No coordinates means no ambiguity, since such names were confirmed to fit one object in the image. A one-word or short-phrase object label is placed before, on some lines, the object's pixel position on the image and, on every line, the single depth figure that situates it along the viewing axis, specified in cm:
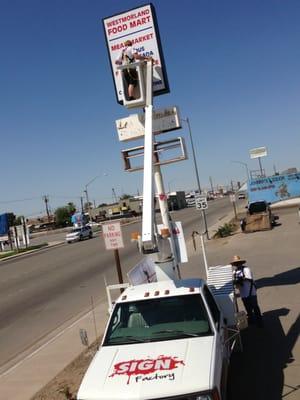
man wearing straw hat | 971
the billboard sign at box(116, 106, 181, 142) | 1112
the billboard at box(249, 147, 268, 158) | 9125
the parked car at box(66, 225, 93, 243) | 5147
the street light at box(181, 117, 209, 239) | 4015
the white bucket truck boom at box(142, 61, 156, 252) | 669
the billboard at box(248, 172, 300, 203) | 5369
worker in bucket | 796
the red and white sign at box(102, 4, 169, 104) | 1154
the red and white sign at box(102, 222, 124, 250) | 1171
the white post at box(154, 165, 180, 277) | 1016
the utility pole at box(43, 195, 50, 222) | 14206
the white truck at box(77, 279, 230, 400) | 516
